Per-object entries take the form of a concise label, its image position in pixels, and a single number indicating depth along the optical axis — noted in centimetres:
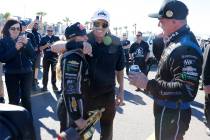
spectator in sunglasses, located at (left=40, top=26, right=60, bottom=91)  732
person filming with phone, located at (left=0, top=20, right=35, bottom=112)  434
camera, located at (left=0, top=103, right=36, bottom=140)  145
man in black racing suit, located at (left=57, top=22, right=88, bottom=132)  256
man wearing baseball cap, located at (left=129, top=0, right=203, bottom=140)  228
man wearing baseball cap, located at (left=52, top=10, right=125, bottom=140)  297
